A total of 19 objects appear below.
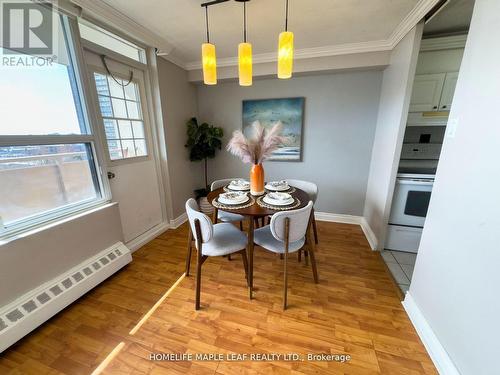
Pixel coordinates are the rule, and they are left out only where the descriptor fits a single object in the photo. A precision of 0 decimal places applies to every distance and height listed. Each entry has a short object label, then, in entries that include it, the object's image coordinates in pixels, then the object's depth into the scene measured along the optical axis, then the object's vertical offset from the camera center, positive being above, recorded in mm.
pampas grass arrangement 1738 -52
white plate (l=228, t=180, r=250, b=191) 2123 -521
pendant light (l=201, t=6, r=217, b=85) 1570 +594
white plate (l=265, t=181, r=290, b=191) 2125 -531
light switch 1217 +51
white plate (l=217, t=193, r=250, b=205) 1739 -540
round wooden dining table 1572 -597
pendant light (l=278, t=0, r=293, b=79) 1411 +604
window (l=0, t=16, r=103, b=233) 1365 -43
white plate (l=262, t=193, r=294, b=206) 1712 -546
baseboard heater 1292 -1175
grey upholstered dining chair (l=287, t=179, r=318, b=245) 2225 -598
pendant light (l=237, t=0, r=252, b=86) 1533 +580
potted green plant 3077 -39
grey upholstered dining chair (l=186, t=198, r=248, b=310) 1487 -861
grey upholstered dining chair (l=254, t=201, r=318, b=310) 1447 -743
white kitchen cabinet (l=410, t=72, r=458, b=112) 2096 +470
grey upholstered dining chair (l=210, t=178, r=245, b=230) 2238 -888
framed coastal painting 2961 +313
